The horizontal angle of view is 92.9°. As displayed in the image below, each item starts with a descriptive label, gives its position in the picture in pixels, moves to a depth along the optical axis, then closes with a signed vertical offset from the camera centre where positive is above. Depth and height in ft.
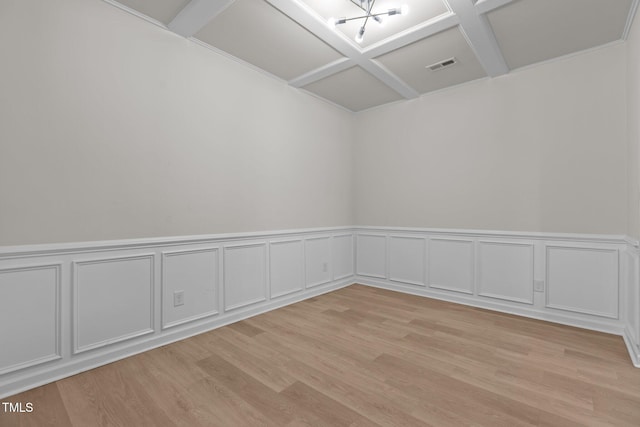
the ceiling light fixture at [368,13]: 7.69 +5.14
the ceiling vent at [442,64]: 10.75 +5.30
